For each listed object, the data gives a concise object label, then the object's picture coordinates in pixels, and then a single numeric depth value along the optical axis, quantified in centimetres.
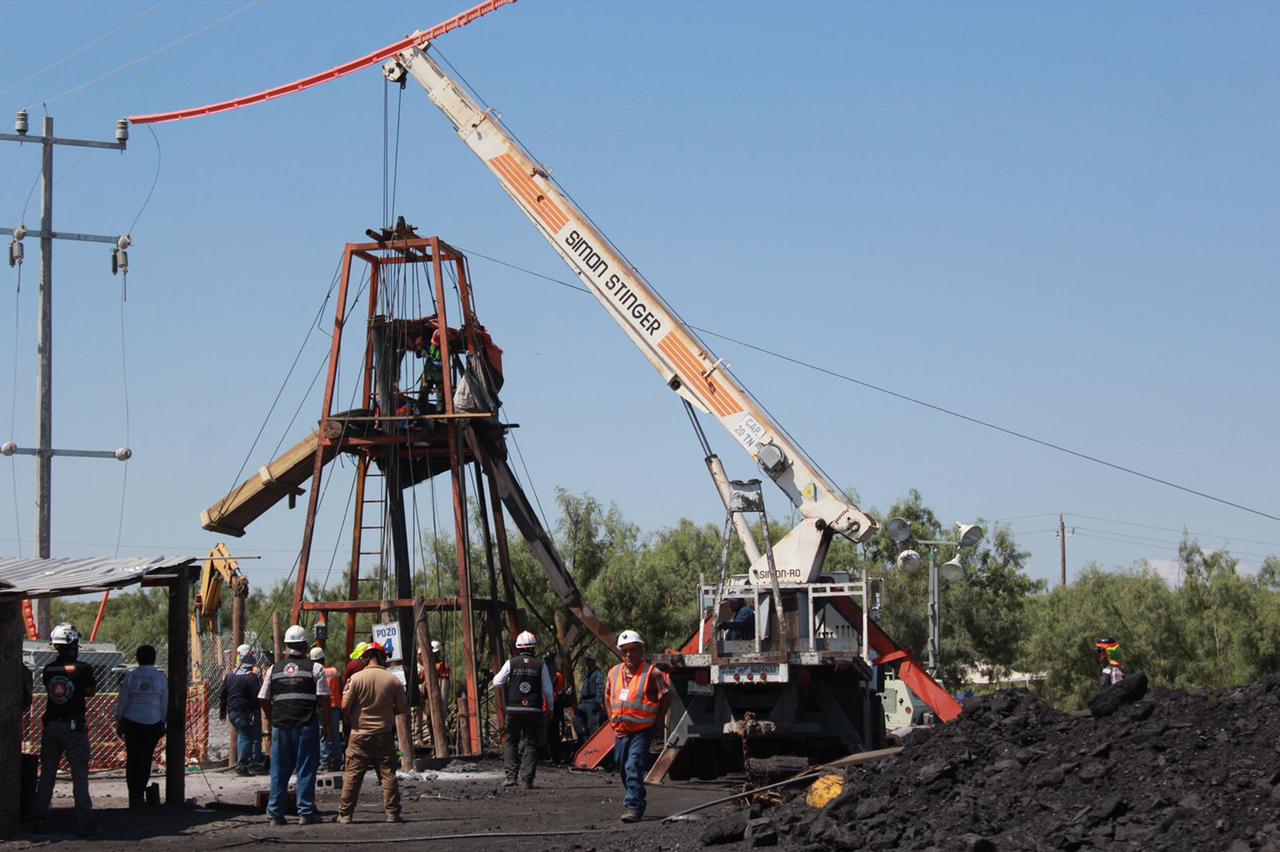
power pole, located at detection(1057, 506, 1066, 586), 7994
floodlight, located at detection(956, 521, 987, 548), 2670
